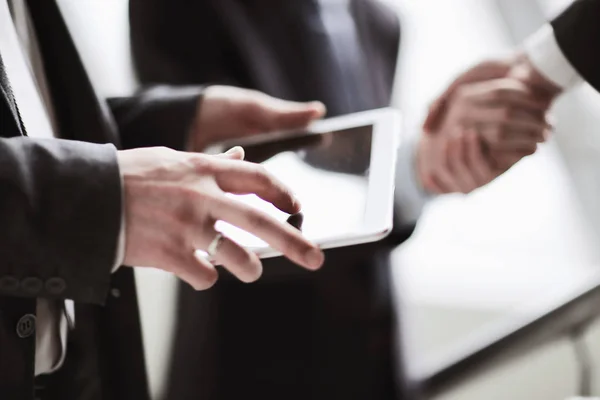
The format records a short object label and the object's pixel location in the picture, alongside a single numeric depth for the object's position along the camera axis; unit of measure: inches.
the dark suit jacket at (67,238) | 52.1
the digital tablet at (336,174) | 56.3
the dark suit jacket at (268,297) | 76.8
